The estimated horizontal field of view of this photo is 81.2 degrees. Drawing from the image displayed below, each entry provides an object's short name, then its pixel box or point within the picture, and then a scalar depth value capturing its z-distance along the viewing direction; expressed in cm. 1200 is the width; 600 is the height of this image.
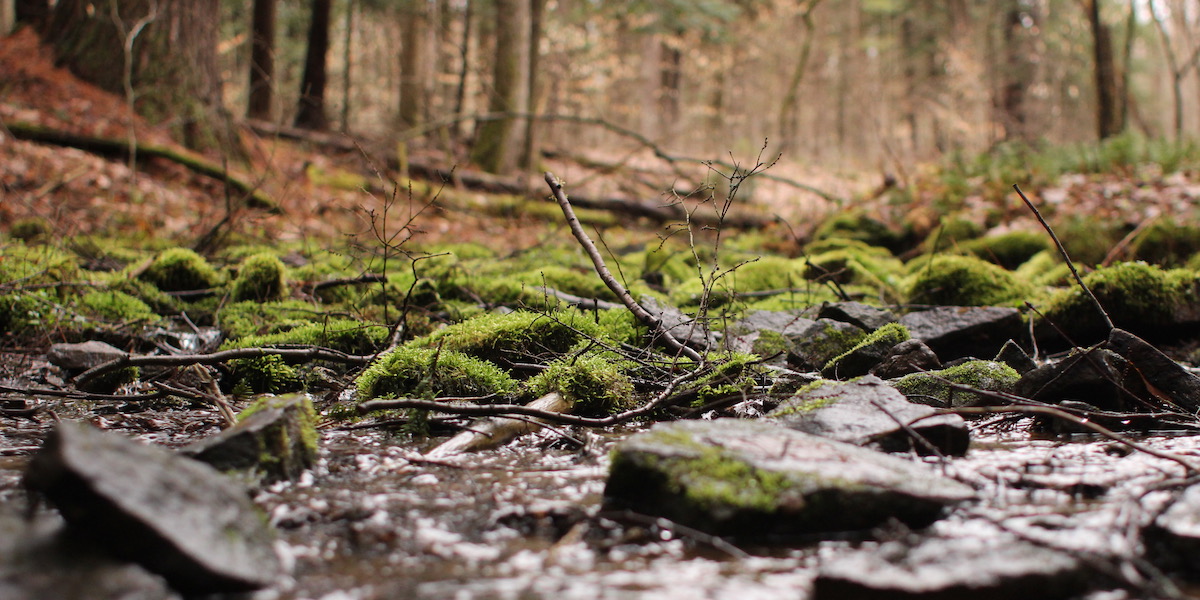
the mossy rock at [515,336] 336
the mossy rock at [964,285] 495
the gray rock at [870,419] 230
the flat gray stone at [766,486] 174
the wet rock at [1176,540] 151
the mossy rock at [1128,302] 397
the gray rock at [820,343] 362
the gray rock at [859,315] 392
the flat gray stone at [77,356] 339
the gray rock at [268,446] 196
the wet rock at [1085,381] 279
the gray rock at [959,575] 135
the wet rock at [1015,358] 338
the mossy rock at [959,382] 299
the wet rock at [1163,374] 281
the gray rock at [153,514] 135
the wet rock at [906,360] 330
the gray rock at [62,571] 126
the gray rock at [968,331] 385
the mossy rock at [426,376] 298
